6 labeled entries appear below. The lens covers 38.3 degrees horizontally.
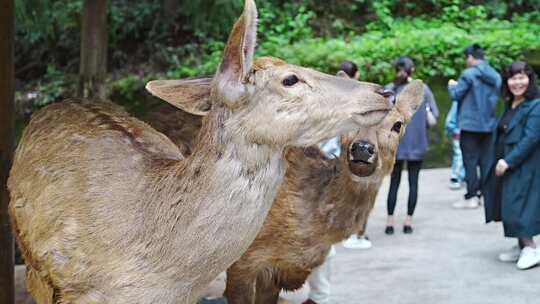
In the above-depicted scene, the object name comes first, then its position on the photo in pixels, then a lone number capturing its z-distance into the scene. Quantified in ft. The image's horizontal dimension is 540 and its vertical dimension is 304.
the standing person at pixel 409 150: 30.22
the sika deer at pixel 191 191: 11.65
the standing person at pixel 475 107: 32.81
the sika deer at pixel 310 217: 18.45
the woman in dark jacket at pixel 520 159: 24.79
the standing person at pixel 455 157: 37.29
